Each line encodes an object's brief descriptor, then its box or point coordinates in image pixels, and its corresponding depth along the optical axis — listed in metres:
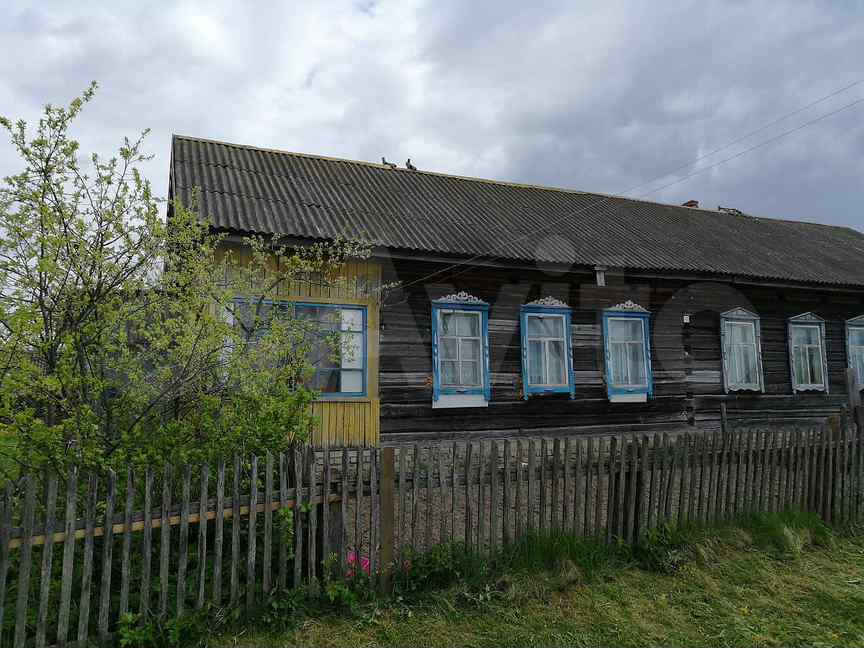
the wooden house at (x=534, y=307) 8.80
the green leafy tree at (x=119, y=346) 3.51
